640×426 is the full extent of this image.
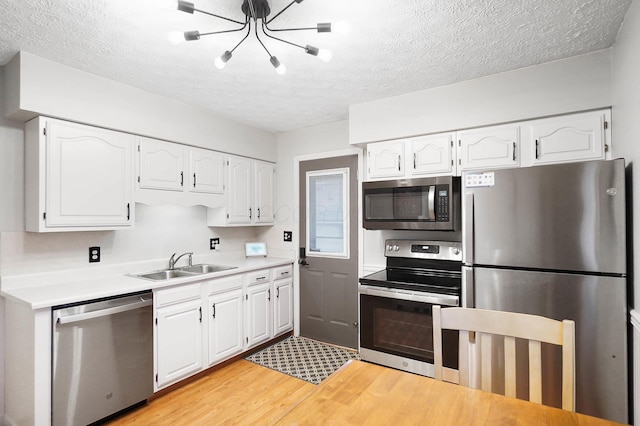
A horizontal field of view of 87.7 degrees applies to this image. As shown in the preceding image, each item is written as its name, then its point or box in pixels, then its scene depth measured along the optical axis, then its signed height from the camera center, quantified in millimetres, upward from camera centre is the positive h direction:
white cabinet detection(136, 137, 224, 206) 2730 +374
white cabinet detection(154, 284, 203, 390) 2471 -917
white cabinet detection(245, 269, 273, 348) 3240 -937
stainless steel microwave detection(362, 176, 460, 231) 2525 +82
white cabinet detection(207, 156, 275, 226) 3482 +224
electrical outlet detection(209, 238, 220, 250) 3616 -303
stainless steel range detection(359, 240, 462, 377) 2375 -686
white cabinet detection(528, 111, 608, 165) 2143 +499
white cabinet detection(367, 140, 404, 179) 2836 +476
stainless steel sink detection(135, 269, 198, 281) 2934 -532
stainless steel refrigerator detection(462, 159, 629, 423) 1753 -282
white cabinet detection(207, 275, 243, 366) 2865 -926
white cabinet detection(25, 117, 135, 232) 2182 +273
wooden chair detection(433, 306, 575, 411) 1169 -479
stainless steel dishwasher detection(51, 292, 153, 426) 1965 -909
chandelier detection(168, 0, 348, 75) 1504 +954
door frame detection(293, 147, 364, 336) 3730 -144
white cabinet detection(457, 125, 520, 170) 2387 +489
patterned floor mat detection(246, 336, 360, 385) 2955 -1394
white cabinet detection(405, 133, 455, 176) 2621 +475
